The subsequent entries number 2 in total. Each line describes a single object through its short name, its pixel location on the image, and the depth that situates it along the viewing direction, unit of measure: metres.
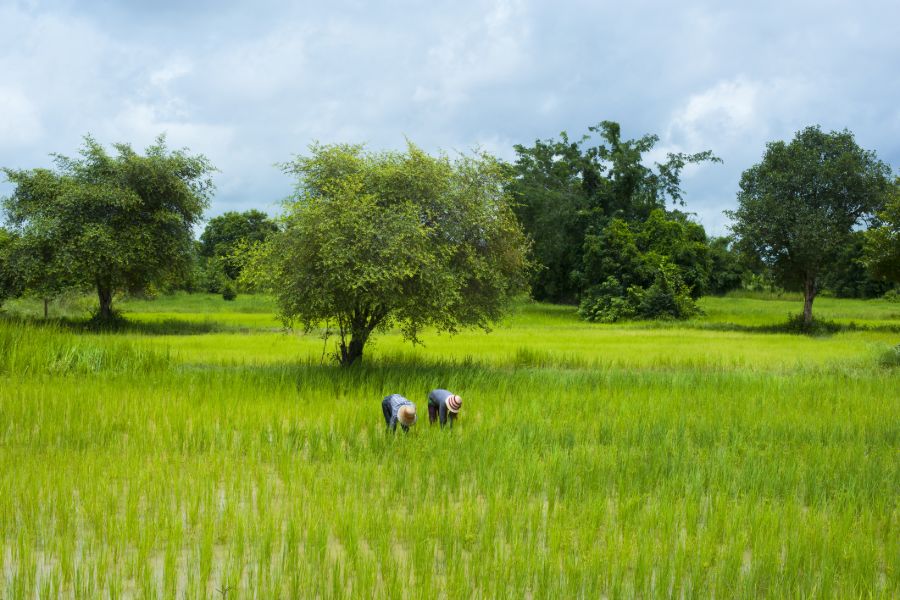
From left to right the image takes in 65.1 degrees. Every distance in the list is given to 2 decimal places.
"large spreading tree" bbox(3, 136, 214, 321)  30.75
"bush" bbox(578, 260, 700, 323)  41.69
